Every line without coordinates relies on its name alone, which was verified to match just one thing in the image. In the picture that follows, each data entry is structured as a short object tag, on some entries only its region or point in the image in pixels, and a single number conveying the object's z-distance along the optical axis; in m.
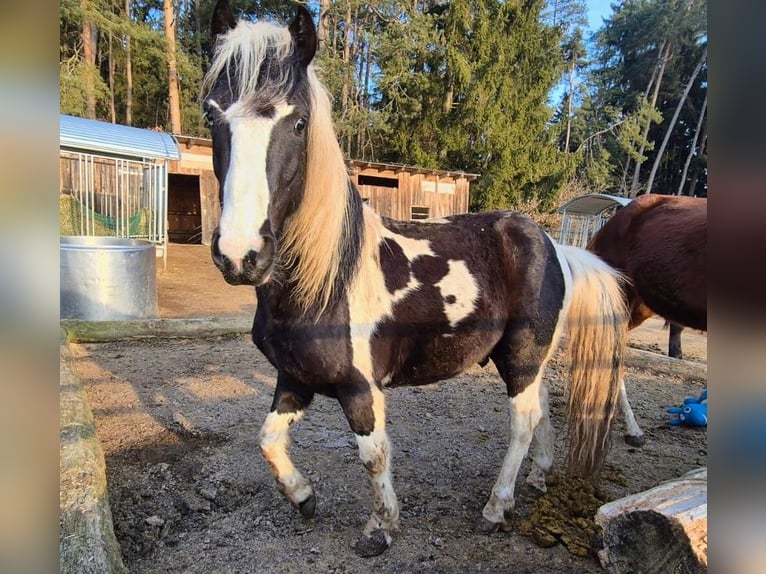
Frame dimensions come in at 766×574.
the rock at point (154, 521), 2.12
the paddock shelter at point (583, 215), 12.66
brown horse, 3.05
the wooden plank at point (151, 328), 4.88
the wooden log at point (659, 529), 1.29
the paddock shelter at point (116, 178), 8.75
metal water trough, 5.08
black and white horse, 1.51
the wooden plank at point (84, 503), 1.43
